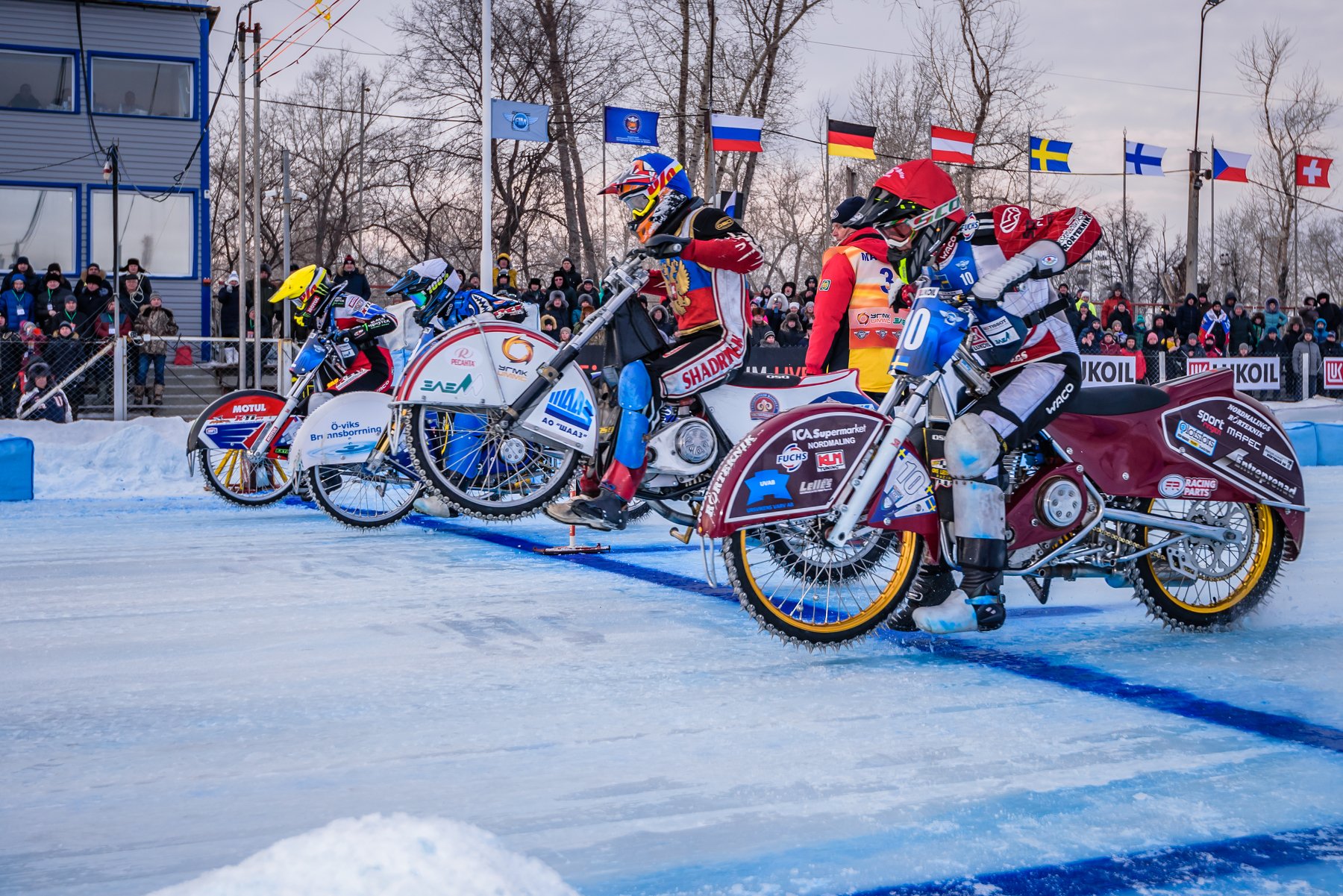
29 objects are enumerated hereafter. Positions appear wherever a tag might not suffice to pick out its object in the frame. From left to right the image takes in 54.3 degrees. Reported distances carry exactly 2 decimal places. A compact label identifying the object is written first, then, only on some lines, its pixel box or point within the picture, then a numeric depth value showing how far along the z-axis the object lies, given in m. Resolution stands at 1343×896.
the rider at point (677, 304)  6.44
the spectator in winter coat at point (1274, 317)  23.25
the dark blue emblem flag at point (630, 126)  20.78
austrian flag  24.84
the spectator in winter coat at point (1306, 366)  20.22
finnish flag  27.83
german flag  23.92
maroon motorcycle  4.73
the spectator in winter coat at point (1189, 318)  22.53
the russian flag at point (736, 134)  22.80
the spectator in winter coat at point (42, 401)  15.45
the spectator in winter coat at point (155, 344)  16.88
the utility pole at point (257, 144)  30.70
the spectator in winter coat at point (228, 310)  20.55
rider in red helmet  4.86
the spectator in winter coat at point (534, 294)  19.03
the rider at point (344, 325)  9.64
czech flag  28.08
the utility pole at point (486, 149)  19.84
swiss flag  29.84
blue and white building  26.41
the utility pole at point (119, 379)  16.27
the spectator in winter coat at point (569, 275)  19.00
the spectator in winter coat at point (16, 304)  17.03
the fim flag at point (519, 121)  20.30
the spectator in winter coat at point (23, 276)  17.34
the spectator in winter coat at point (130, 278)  18.34
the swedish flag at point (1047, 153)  29.00
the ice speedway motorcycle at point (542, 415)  6.56
